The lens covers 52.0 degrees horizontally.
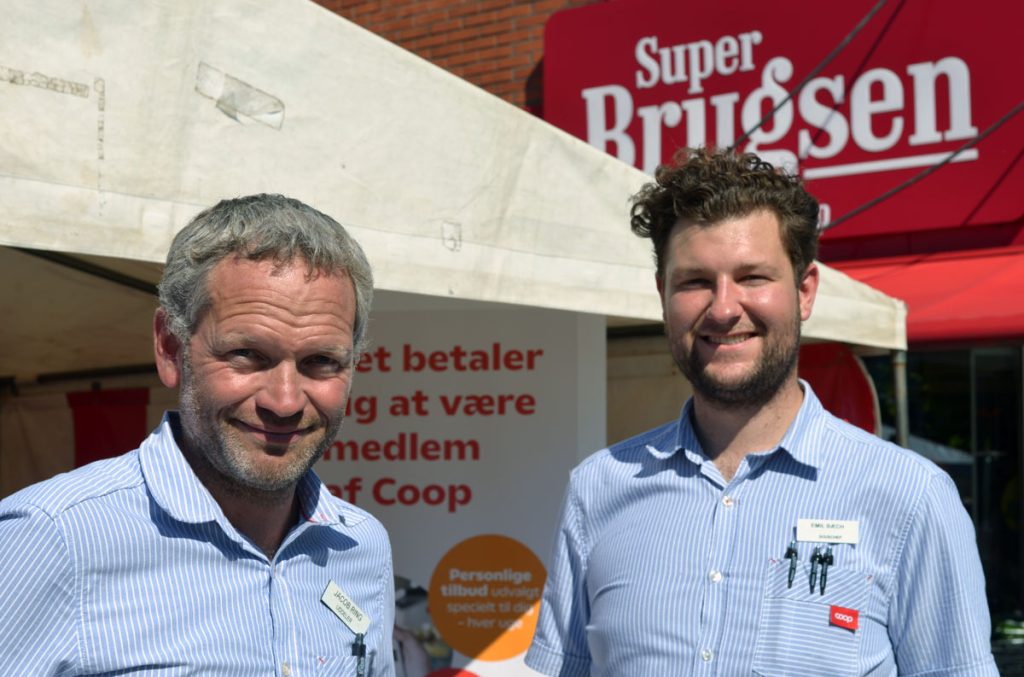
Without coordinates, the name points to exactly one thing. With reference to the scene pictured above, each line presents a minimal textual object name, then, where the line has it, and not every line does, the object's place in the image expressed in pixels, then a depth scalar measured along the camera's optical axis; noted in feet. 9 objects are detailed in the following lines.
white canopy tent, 6.79
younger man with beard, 6.09
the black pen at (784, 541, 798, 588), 6.23
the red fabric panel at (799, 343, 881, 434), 14.12
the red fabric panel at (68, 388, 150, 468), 14.14
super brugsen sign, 21.75
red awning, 17.90
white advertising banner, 11.73
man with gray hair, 4.72
